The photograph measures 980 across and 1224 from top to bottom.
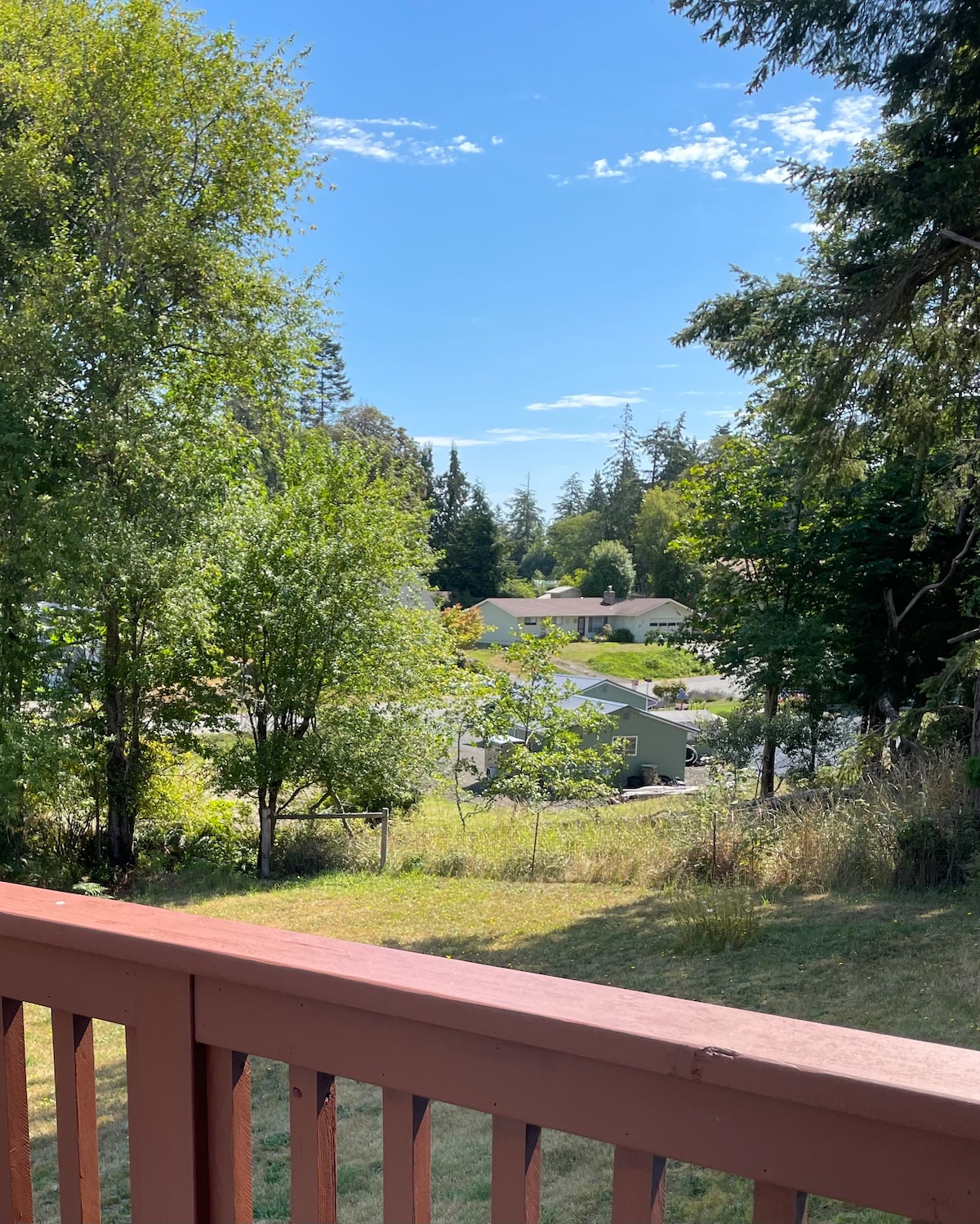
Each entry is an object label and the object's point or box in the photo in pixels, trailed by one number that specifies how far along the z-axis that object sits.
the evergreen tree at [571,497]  110.00
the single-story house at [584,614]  58.62
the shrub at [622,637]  60.62
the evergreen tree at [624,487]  81.06
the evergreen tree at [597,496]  93.25
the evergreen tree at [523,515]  110.56
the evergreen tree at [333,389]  59.88
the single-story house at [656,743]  27.52
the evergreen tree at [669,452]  89.12
